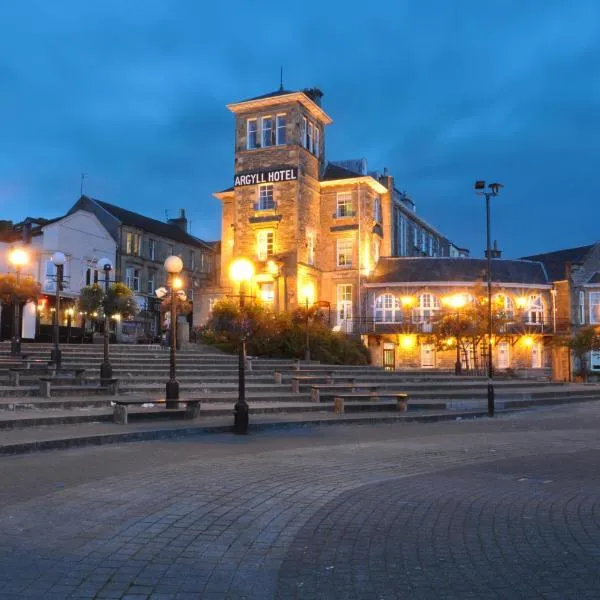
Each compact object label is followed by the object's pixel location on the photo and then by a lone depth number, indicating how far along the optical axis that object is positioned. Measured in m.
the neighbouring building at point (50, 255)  41.03
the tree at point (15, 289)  24.62
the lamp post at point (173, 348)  15.95
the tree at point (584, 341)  42.41
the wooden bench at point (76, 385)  16.39
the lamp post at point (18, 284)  22.31
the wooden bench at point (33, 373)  17.66
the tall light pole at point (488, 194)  24.86
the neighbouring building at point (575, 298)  48.25
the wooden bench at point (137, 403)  13.73
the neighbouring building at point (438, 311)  47.22
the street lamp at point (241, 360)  13.54
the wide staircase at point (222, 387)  15.63
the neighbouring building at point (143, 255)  52.47
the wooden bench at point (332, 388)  20.11
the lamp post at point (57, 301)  20.93
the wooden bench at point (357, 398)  18.02
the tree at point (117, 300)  22.36
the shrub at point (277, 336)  33.56
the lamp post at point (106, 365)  19.73
